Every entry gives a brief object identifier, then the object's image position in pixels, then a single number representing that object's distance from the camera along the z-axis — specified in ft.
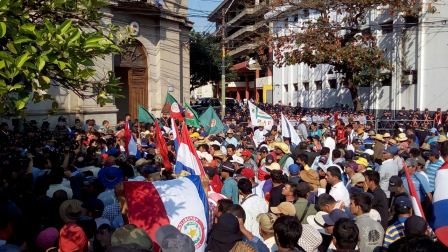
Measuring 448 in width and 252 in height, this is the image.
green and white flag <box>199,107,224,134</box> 46.21
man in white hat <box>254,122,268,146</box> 44.81
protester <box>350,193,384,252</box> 15.84
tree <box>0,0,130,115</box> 10.30
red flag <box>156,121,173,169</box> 29.60
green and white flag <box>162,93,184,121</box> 45.47
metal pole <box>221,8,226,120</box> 77.00
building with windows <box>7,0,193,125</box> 69.67
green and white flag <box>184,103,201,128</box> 48.42
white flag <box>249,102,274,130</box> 46.52
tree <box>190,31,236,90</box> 124.57
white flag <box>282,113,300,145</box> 39.65
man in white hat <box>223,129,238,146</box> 40.44
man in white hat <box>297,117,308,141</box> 49.69
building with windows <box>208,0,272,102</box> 160.09
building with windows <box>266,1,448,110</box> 77.92
